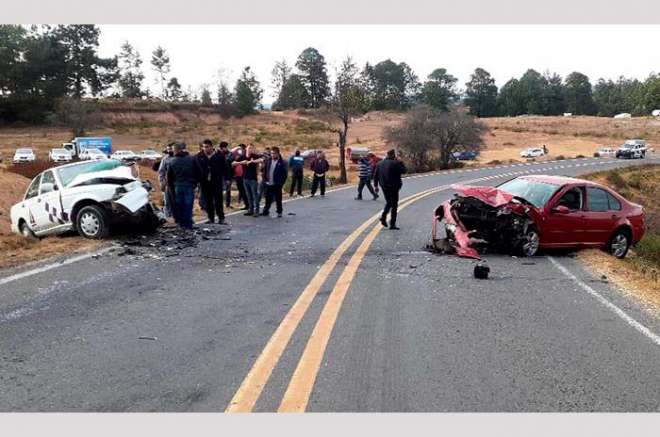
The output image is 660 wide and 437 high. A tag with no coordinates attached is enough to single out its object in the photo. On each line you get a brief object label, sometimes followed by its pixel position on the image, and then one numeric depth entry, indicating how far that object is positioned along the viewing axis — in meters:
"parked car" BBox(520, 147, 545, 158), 61.61
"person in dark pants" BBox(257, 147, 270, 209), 15.13
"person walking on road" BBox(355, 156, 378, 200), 19.92
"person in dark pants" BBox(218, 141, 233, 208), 14.20
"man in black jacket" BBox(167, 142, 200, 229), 11.92
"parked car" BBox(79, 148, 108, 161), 44.88
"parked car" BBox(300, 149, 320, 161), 45.30
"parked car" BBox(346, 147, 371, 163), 49.77
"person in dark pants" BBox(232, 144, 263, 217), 14.89
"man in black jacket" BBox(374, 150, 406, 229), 12.85
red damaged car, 9.88
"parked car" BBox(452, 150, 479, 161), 49.06
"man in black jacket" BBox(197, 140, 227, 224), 13.27
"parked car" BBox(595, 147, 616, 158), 60.62
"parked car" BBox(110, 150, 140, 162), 46.82
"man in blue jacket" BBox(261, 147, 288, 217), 14.84
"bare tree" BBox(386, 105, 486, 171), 43.75
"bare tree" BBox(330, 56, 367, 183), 30.56
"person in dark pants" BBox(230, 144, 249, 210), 15.38
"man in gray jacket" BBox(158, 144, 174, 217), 12.88
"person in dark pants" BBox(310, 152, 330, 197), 20.86
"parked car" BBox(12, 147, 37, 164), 42.88
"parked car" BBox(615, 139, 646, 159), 56.03
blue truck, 46.86
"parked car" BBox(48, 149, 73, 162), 44.26
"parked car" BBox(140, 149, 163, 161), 47.50
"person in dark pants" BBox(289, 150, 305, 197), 20.34
